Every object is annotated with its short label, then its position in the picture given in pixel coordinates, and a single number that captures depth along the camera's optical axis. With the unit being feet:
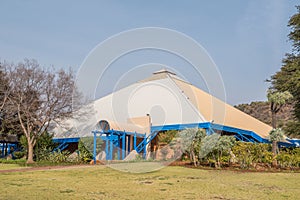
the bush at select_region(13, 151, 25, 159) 81.58
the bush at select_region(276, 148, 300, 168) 50.22
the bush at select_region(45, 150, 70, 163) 63.93
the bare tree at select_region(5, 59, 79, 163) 67.82
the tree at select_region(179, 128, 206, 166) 54.28
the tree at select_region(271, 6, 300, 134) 71.93
